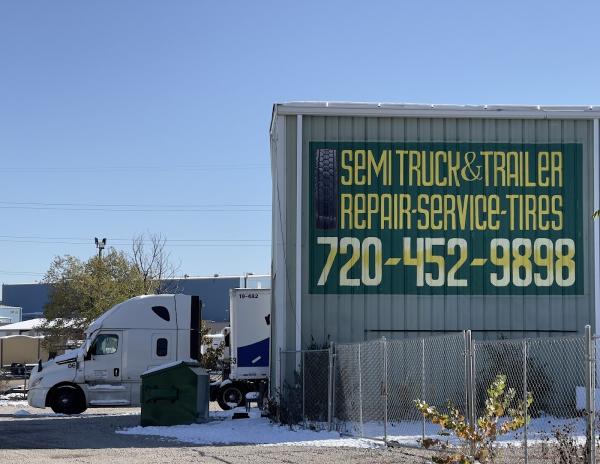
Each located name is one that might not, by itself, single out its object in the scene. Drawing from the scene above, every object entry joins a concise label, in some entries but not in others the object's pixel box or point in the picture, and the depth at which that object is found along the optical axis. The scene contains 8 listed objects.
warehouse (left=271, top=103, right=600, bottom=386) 23.14
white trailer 28.84
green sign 23.19
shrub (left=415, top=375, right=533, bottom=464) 12.62
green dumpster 22.39
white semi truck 28.50
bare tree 56.59
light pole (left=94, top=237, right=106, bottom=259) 62.94
